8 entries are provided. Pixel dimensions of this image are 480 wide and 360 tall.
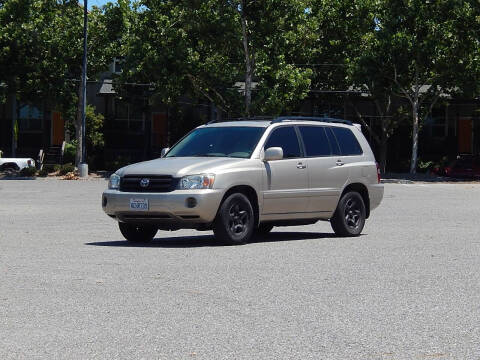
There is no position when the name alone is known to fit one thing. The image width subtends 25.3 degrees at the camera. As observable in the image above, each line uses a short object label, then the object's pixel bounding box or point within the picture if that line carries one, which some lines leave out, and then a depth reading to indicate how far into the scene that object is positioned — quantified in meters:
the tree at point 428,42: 53.03
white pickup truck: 53.59
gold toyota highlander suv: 14.91
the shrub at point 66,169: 52.72
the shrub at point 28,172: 51.44
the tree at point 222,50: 52.53
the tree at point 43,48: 53.97
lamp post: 50.49
